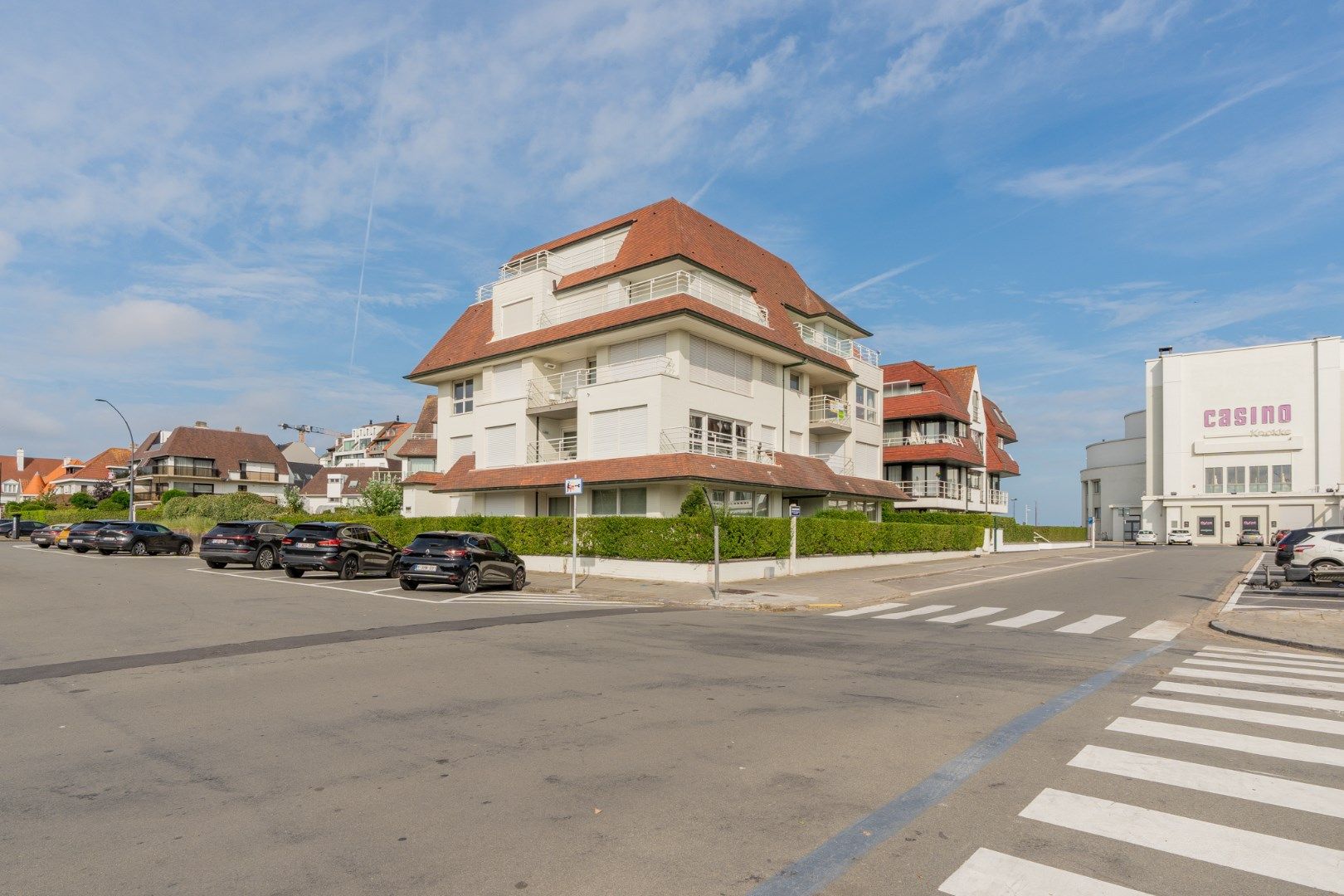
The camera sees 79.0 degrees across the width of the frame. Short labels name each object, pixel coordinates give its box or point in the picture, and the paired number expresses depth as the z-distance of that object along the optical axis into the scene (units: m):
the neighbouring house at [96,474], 105.81
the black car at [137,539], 35.66
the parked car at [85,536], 36.84
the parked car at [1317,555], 22.45
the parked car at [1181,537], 75.06
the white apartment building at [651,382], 29.82
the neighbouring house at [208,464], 87.12
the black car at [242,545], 27.94
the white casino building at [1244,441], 74.50
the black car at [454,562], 21.05
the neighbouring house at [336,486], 93.62
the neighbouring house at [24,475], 118.38
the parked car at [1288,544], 23.27
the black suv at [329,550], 23.83
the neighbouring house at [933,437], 51.44
